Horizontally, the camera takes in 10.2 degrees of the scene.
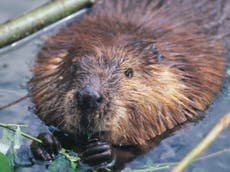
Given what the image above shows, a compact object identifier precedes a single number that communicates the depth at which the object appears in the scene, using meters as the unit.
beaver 5.56
